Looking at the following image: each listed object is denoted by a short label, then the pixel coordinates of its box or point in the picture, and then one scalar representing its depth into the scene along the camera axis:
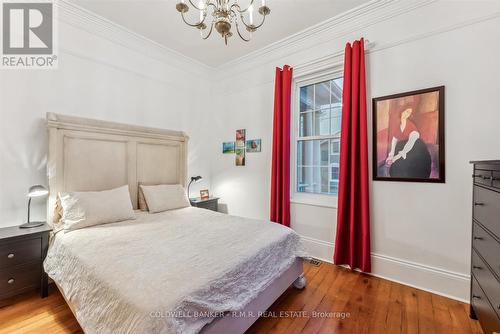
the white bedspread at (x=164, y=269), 1.02
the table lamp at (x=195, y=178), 3.44
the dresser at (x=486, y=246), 1.26
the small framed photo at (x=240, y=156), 3.57
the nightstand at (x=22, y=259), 1.78
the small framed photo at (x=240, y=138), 3.57
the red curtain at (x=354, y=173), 2.37
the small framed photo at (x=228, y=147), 3.72
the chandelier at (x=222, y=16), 1.45
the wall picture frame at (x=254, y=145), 3.39
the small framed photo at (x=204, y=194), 3.66
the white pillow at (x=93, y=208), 2.01
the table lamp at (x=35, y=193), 1.96
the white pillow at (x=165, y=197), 2.68
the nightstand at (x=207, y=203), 3.38
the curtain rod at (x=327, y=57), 2.41
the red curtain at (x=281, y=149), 2.99
